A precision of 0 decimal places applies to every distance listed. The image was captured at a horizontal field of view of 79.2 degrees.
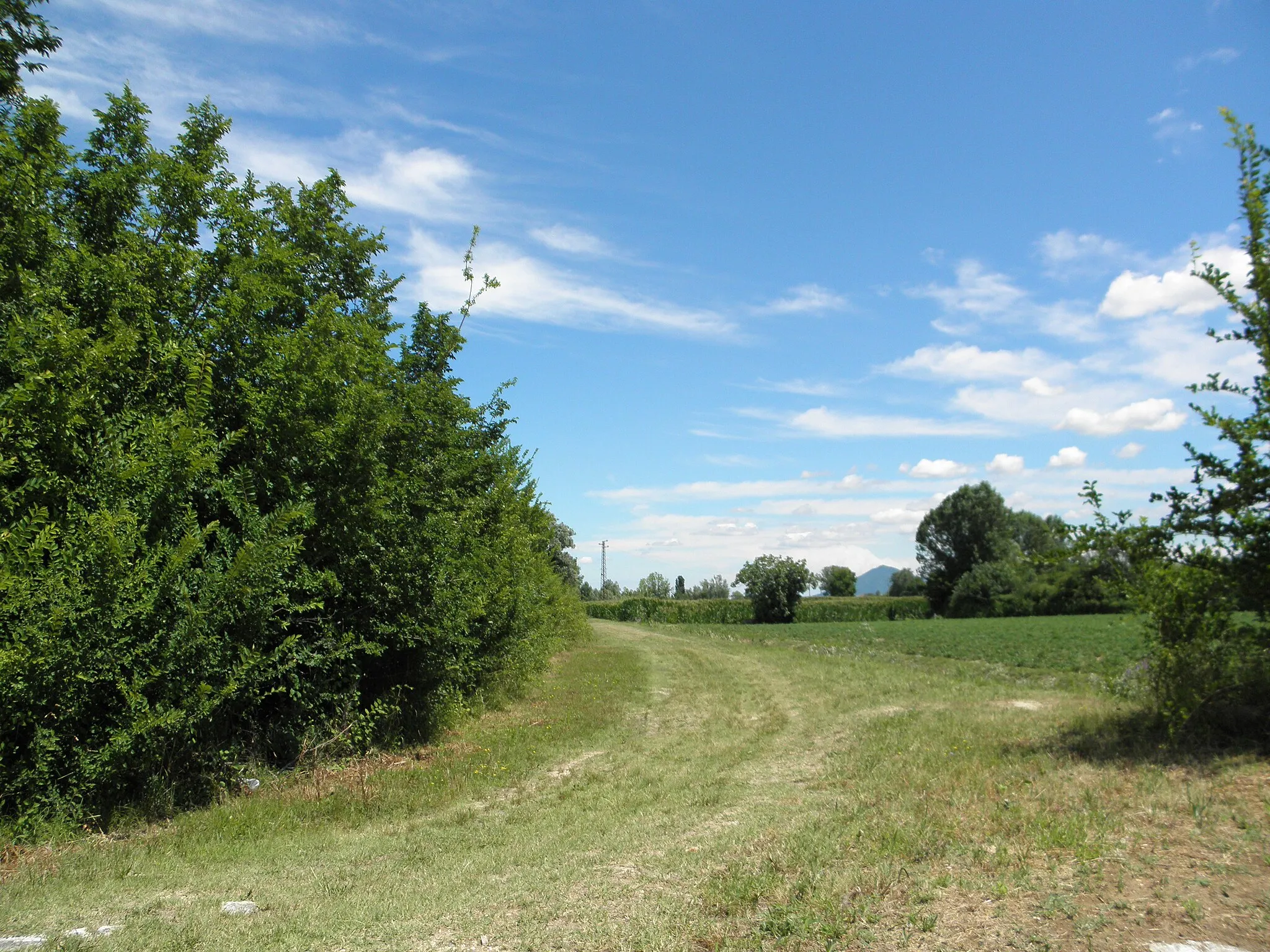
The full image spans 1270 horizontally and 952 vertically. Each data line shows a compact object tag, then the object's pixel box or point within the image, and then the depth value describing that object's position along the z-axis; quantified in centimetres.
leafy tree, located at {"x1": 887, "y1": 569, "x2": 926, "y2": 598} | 11012
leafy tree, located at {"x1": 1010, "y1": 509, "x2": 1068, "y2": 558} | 9462
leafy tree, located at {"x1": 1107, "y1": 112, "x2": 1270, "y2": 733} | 822
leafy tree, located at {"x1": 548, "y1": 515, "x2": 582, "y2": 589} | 4878
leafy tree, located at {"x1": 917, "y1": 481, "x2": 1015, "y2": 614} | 9069
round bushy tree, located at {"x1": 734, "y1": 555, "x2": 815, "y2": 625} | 7669
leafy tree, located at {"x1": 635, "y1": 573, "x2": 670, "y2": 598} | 14862
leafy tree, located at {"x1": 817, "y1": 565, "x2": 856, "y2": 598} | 13400
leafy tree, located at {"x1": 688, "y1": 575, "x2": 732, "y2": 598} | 16375
